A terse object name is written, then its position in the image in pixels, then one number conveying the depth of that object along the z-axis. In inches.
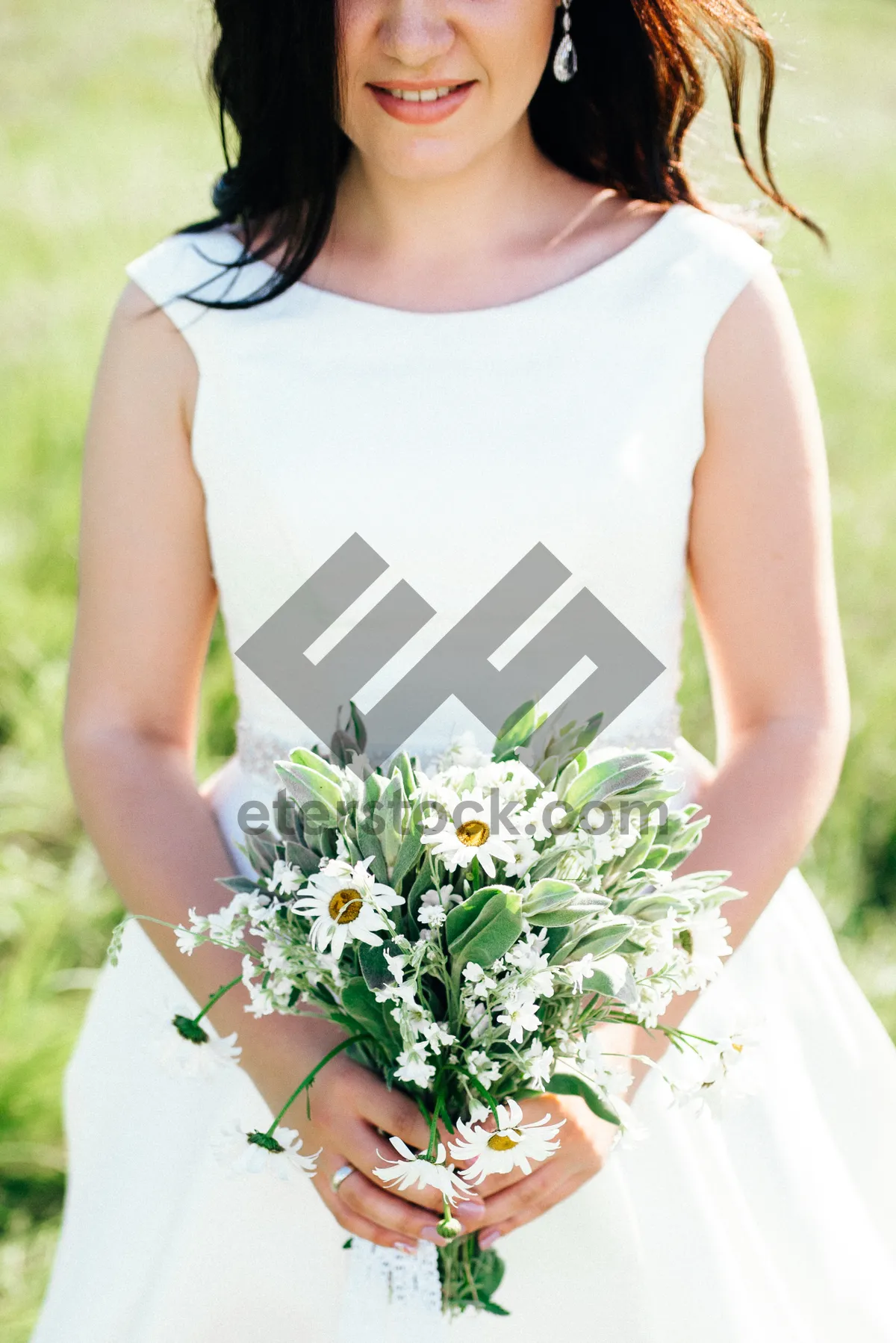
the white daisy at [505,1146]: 96.9
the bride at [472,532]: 105.1
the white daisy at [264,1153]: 98.3
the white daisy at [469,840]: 96.0
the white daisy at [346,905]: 96.2
